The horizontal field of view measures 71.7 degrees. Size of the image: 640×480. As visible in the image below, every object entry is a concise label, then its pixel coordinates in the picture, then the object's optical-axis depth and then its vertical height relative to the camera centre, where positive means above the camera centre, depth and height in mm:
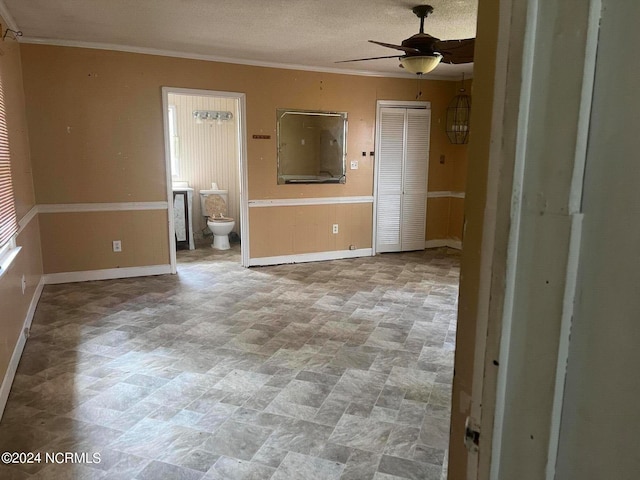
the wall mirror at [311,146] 5680 +232
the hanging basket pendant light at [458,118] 6406 +688
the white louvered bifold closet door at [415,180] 6352 -216
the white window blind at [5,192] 2803 -209
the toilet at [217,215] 6555 -801
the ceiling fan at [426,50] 3195 +838
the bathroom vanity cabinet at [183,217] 6379 -778
